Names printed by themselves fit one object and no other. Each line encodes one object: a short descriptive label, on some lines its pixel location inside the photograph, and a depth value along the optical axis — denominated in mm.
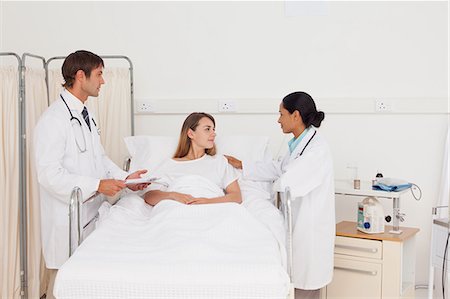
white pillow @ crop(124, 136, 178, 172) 3641
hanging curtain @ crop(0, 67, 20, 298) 3523
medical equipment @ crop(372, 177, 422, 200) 3525
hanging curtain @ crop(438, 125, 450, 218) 3900
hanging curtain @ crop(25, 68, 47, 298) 3652
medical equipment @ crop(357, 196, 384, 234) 3521
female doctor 3297
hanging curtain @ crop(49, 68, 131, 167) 4074
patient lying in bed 3240
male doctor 3057
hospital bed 2303
